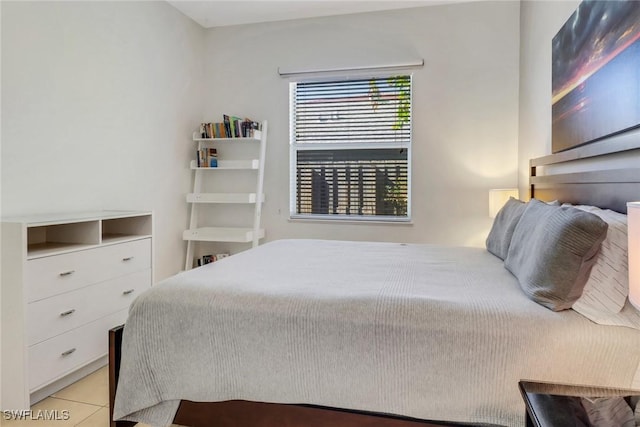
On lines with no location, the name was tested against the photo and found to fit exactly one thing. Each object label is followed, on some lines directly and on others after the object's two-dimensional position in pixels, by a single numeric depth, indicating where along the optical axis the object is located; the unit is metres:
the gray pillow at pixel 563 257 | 1.23
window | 3.63
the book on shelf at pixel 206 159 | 3.77
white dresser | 1.81
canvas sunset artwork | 1.51
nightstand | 0.82
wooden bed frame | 1.33
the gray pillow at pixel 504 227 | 2.09
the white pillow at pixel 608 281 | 1.21
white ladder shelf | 3.61
